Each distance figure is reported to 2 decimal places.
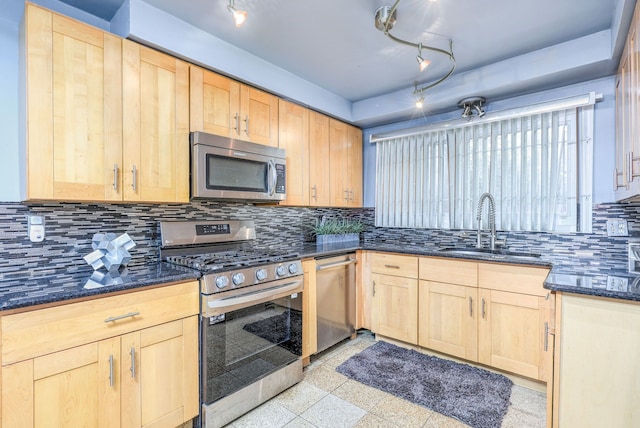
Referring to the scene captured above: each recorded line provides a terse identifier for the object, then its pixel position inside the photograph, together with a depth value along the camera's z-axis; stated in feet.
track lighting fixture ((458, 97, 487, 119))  9.07
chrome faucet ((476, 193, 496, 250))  9.05
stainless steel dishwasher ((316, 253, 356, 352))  8.67
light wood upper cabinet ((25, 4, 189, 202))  5.05
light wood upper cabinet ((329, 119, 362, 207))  10.85
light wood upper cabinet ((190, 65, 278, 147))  7.04
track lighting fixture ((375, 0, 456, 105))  5.94
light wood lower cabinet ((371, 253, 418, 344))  9.05
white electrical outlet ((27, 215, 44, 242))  5.64
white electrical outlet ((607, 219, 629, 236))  7.45
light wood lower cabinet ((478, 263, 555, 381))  7.12
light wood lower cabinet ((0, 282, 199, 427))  4.11
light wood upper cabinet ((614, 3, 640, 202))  4.94
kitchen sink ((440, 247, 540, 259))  8.13
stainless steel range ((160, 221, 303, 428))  5.85
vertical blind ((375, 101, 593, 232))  8.08
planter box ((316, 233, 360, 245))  10.71
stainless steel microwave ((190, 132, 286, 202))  6.89
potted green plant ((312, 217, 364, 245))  10.77
